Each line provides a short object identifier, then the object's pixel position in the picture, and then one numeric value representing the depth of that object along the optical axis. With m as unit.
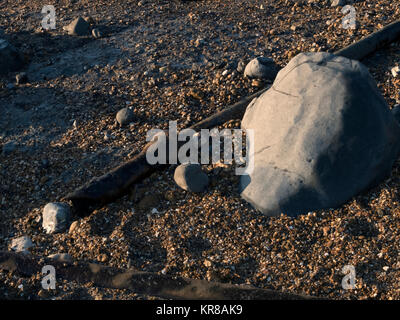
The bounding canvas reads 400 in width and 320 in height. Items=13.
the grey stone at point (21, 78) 5.46
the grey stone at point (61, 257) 3.42
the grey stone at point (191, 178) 3.74
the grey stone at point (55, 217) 3.73
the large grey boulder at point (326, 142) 3.36
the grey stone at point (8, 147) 4.58
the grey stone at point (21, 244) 3.62
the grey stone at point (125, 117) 4.65
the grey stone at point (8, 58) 5.63
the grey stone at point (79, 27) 6.14
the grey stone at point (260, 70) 4.83
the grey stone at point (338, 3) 5.92
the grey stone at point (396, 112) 3.91
